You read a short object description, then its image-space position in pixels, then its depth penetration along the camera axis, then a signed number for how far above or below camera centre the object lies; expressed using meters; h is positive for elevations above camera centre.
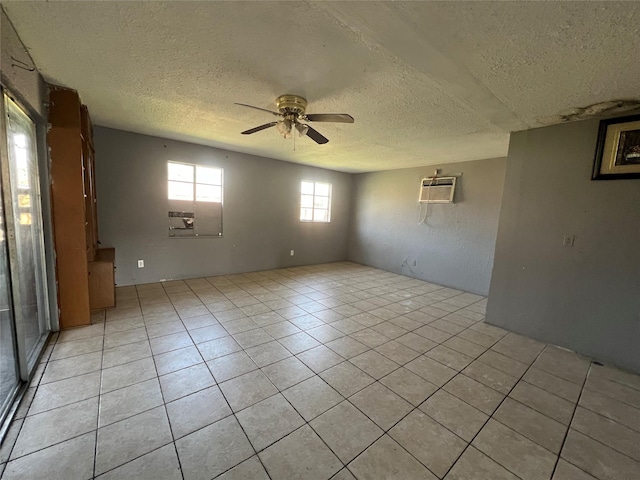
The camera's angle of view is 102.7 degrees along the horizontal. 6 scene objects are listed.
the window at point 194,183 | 4.09 +0.38
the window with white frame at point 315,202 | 5.72 +0.23
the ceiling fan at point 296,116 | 2.14 +0.82
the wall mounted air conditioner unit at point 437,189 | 4.56 +0.53
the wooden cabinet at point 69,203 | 2.32 -0.04
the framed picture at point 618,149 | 2.19 +0.69
